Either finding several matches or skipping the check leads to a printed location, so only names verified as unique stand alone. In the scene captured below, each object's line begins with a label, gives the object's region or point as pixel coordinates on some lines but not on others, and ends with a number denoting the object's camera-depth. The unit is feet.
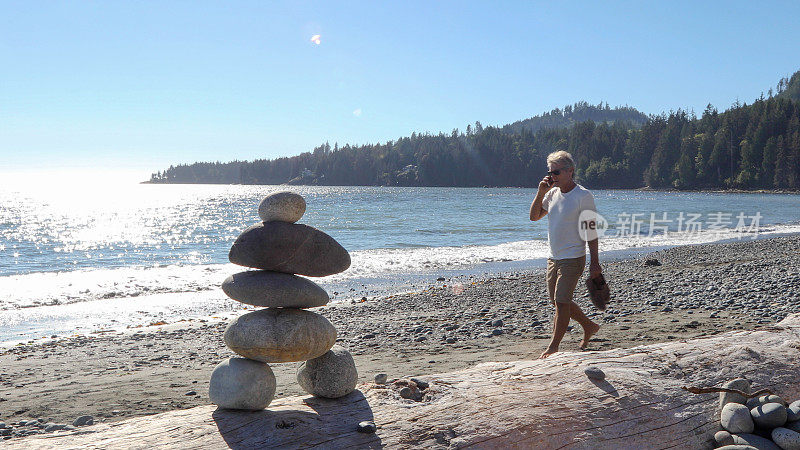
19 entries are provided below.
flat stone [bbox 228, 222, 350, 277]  14.49
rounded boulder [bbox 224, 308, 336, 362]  14.06
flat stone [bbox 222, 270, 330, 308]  14.53
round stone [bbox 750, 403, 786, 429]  13.91
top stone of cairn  14.78
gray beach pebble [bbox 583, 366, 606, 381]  14.37
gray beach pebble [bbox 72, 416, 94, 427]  16.87
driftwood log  12.26
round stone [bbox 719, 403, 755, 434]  13.78
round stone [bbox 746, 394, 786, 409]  14.60
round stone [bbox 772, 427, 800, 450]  13.39
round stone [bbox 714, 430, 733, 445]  13.57
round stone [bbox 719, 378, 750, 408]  14.58
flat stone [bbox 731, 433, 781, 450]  13.48
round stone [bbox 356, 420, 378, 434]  12.45
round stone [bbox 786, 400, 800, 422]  14.12
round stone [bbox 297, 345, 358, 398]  14.38
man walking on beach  18.69
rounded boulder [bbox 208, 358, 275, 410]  13.33
